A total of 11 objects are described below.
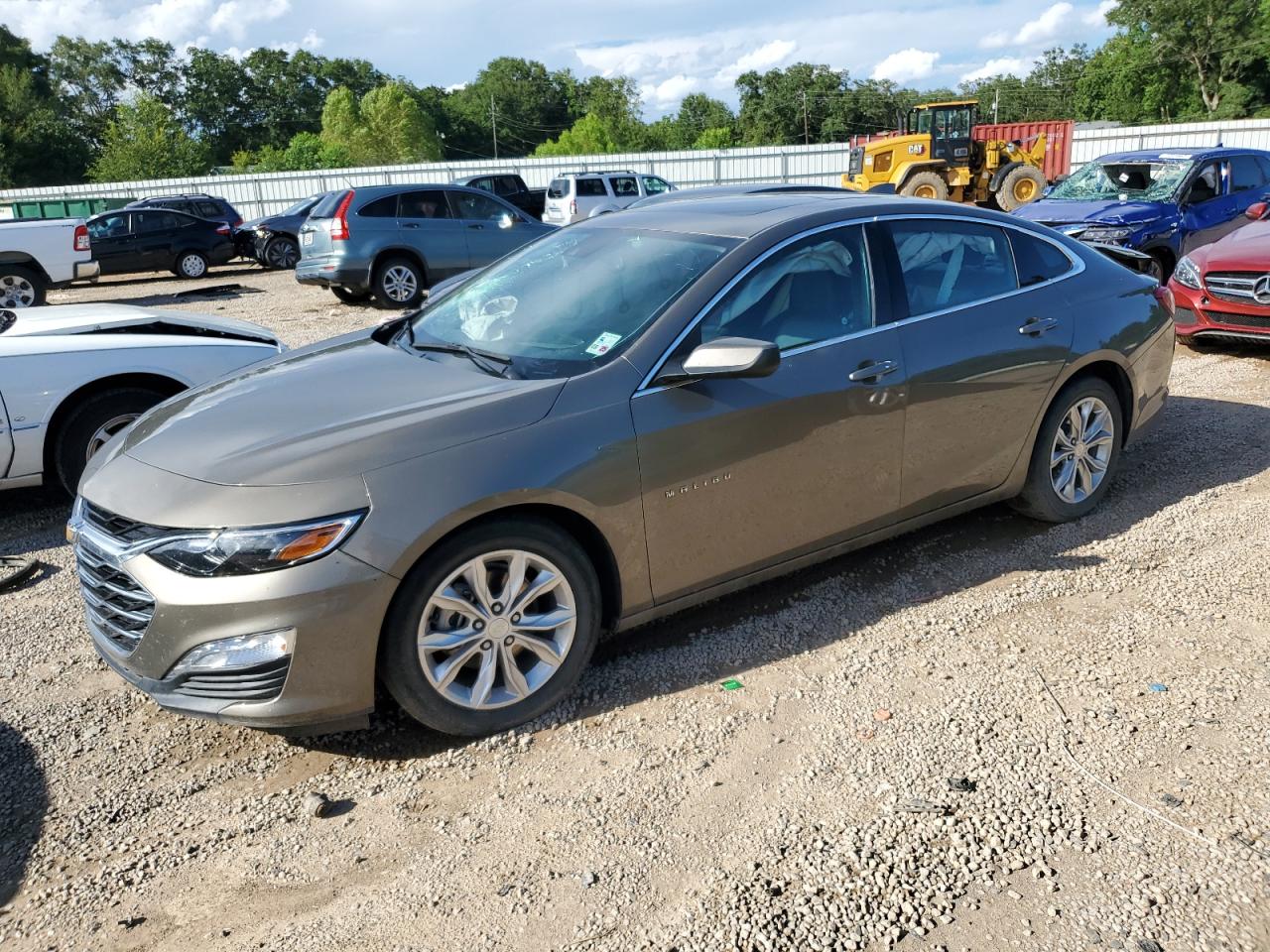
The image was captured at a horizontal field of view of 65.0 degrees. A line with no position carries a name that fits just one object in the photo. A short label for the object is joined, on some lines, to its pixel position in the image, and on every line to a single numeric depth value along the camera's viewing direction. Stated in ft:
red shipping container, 94.28
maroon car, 25.85
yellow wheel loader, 72.18
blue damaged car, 34.37
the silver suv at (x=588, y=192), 76.36
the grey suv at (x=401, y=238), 44.45
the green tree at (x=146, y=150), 183.42
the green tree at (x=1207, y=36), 207.41
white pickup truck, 47.57
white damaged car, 17.30
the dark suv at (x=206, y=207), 72.43
